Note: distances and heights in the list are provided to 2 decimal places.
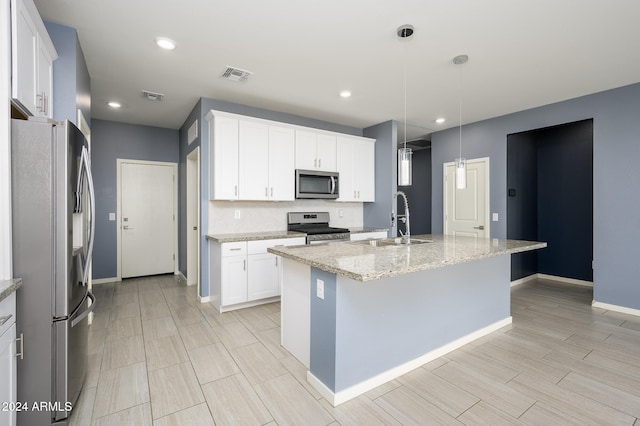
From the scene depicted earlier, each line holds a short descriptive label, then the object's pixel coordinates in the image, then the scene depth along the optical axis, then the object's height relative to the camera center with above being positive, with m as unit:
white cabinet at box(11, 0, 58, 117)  1.64 +0.93
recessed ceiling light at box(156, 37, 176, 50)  2.57 +1.45
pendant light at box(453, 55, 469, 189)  2.64 +0.39
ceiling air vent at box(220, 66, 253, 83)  3.16 +1.46
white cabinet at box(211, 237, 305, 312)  3.57 -0.76
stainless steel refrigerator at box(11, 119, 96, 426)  1.55 -0.26
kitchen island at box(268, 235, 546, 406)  1.91 -0.72
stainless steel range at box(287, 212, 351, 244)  4.12 -0.25
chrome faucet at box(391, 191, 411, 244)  2.73 -0.26
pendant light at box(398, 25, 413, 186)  2.54 +0.39
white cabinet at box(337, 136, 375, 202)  4.89 +0.71
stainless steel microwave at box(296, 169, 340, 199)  4.41 +0.40
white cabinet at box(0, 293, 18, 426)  1.32 -0.68
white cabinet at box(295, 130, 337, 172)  4.42 +0.90
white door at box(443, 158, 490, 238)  4.96 +0.14
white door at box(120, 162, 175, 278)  5.15 -0.13
